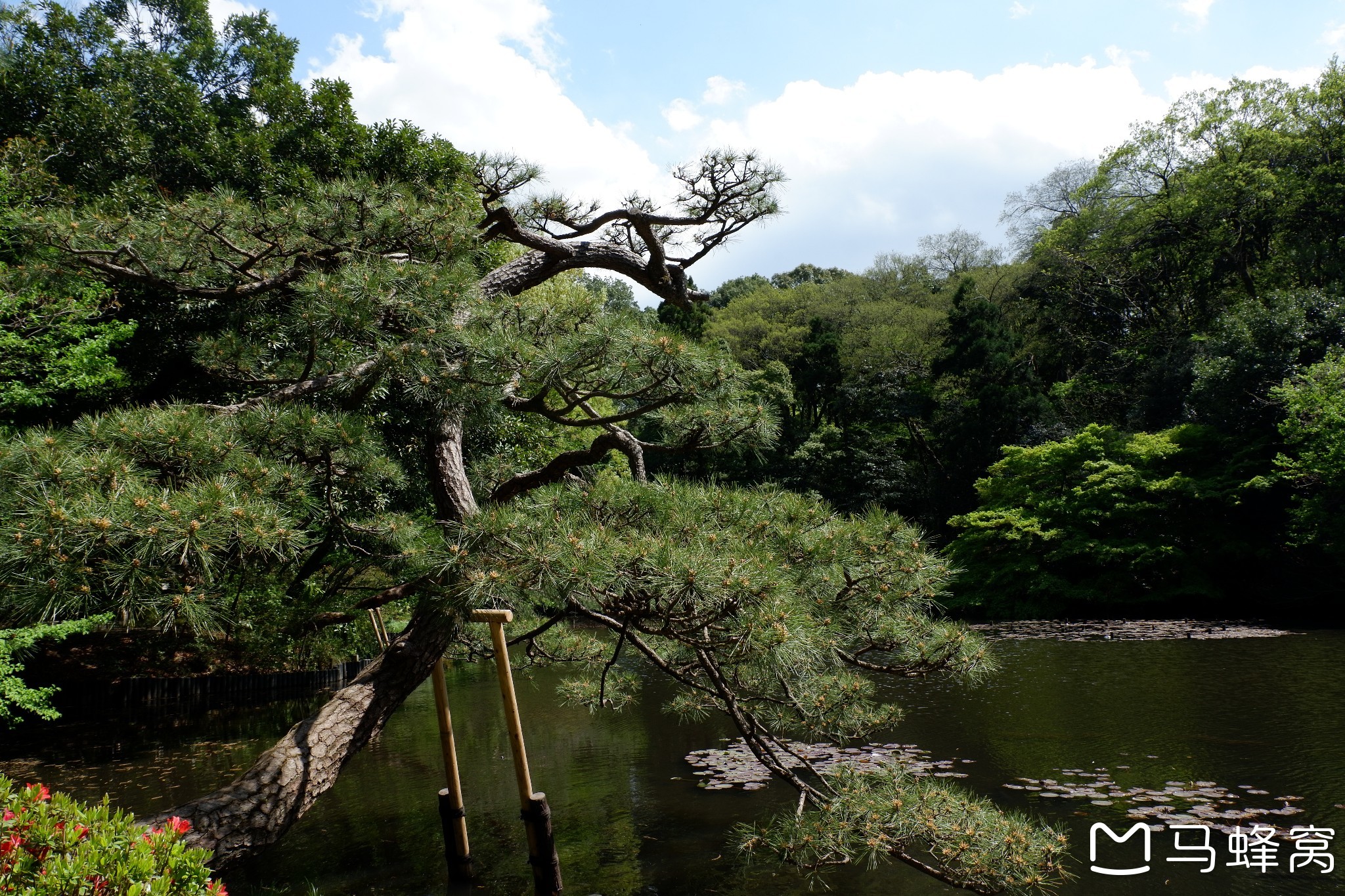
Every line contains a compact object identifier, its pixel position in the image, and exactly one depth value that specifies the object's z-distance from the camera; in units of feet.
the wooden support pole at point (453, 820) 12.73
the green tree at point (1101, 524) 42.80
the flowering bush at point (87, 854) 5.06
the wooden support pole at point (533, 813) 10.98
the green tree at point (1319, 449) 35.24
